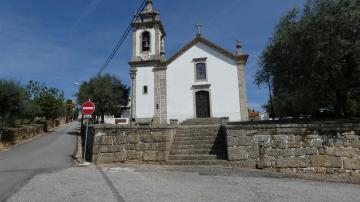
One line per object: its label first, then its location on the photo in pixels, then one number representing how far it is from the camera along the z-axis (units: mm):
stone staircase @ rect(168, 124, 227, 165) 10133
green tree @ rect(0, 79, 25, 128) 20802
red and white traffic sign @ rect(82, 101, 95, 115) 10963
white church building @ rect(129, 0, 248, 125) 23719
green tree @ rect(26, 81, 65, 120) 35750
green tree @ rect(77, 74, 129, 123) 30719
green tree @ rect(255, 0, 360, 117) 11453
